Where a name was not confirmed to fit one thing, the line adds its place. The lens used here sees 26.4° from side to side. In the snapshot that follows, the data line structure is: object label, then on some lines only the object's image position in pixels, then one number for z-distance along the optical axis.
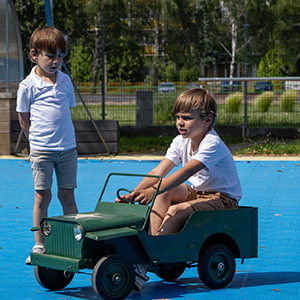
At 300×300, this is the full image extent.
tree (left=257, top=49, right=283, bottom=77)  54.06
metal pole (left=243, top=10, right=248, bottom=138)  17.05
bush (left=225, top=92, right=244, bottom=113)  17.08
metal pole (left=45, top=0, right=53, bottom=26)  12.64
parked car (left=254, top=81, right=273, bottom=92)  17.61
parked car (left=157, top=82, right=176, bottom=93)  18.97
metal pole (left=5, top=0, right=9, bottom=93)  14.81
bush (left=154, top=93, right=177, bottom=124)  18.48
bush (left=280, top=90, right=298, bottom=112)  17.27
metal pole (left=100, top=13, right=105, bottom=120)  16.16
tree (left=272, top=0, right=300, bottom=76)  22.53
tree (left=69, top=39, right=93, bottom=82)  65.50
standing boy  4.64
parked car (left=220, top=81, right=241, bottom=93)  18.11
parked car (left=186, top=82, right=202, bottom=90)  19.39
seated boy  3.93
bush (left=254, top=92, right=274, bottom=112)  16.98
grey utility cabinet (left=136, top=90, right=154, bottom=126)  17.72
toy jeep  3.58
